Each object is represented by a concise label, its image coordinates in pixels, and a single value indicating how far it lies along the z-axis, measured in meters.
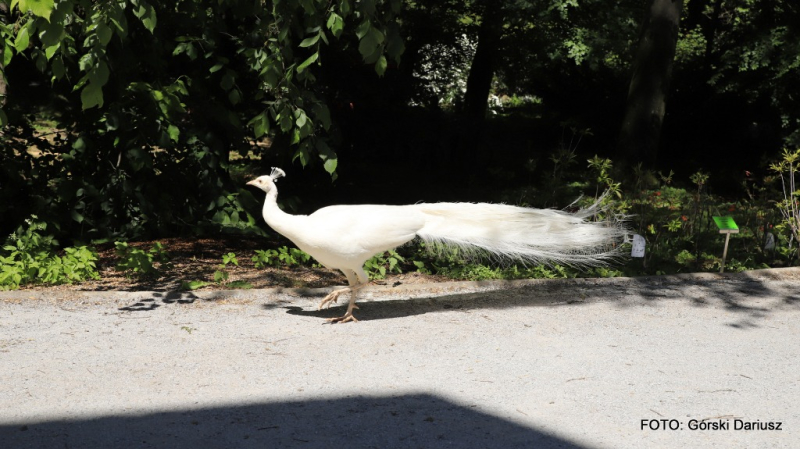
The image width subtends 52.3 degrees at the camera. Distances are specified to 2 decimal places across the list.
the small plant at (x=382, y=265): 7.70
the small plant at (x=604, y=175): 8.46
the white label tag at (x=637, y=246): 7.38
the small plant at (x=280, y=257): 7.99
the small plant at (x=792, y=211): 8.50
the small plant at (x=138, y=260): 7.32
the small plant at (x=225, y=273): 7.16
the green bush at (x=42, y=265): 6.90
